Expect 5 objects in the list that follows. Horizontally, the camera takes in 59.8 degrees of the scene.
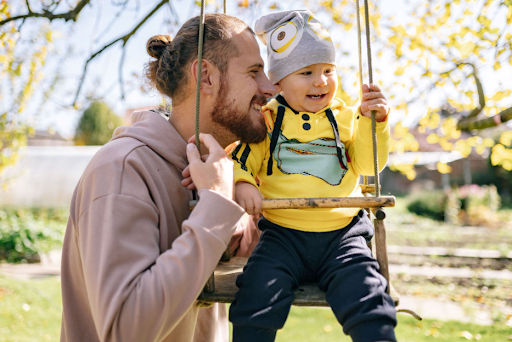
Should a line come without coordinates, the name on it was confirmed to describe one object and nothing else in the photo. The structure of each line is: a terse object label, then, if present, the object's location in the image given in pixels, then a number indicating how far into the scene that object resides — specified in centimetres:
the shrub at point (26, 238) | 848
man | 144
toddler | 163
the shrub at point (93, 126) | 2791
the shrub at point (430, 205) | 1530
